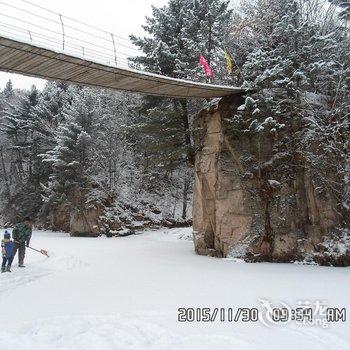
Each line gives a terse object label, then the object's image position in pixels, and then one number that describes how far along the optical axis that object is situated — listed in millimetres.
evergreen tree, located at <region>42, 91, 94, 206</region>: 23938
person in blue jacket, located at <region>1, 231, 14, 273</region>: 10420
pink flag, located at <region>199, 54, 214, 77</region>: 13655
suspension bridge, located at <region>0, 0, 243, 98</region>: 8305
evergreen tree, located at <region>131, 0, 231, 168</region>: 17625
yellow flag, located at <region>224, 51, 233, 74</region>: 13344
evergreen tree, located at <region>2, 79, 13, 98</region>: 49262
